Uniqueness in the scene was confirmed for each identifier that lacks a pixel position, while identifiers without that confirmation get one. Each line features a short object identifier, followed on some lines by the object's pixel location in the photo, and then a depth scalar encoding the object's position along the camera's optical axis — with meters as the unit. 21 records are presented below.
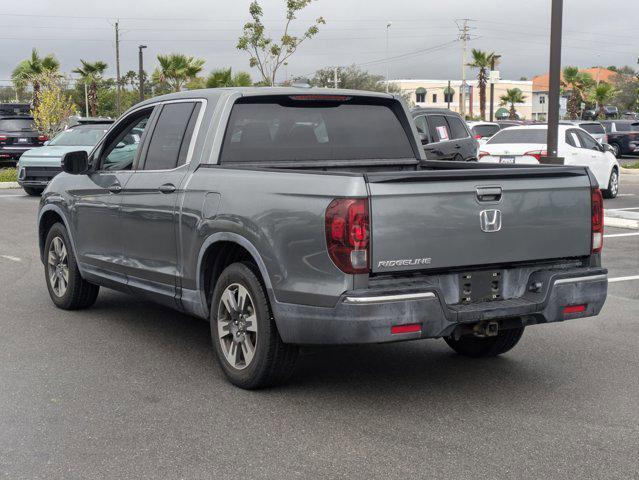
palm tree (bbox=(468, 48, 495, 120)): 76.00
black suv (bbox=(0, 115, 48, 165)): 27.73
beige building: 116.94
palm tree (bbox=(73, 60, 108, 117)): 57.44
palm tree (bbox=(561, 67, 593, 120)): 72.50
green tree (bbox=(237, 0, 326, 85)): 31.33
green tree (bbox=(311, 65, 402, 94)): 87.25
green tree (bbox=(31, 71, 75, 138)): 30.60
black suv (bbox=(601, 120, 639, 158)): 39.28
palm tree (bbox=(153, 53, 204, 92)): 48.97
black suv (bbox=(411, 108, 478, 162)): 18.34
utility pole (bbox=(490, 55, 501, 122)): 76.75
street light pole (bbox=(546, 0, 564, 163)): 16.09
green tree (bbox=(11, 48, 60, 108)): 58.78
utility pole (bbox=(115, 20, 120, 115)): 62.60
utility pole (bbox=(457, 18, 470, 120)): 72.54
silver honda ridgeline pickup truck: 4.91
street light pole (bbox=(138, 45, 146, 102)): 48.31
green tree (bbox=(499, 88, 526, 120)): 87.81
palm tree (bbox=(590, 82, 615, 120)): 78.31
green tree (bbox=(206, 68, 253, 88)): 39.49
